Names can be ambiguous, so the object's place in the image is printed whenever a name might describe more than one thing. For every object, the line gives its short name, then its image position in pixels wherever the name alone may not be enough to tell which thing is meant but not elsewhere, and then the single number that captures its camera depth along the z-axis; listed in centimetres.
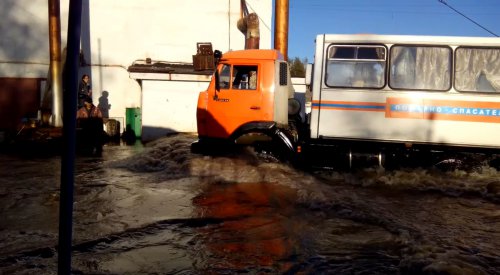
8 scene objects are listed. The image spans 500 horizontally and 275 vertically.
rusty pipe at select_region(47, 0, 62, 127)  1505
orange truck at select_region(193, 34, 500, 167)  824
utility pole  174
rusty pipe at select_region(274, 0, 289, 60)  1527
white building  1628
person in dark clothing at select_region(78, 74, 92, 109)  1430
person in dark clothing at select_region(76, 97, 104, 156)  1364
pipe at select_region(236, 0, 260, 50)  1704
